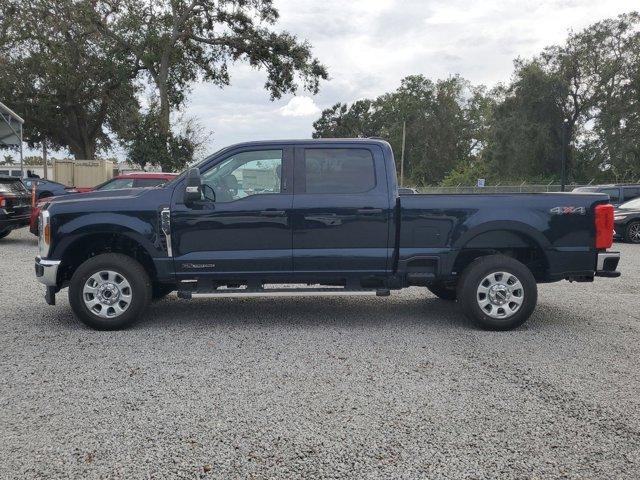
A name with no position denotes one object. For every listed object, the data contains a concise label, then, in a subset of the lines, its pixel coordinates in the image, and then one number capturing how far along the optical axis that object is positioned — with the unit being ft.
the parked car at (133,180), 40.83
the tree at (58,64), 94.27
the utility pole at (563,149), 125.24
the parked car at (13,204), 42.09
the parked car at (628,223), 52.95
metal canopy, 67.67
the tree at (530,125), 145.07
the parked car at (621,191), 56.92
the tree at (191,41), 91.25
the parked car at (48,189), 57.47
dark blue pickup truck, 19.74
